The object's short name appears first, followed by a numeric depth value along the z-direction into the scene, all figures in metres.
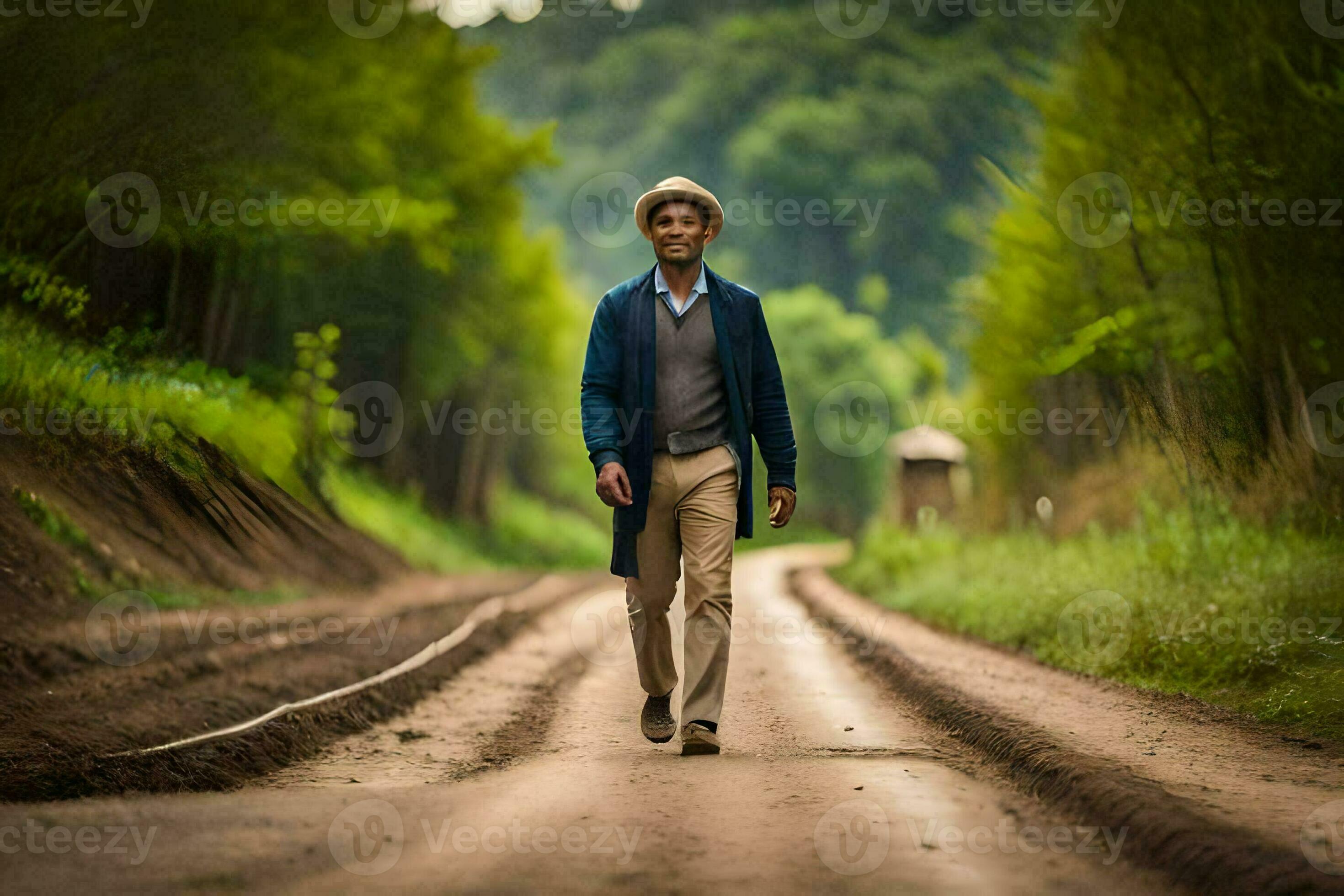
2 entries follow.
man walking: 10.05
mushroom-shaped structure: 44.56
